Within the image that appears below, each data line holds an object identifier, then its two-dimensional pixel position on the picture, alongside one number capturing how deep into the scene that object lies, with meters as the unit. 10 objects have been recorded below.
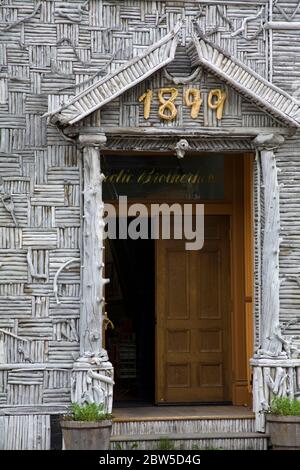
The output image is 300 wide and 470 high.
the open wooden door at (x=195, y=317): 12.78
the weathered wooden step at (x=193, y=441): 10.81
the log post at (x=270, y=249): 11.17
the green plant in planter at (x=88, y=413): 10.45
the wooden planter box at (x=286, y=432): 10.68
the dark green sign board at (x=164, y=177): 12.55
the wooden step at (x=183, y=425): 11.02
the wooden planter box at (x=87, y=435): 10.34
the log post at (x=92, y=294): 10.79
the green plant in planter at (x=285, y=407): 10.72
